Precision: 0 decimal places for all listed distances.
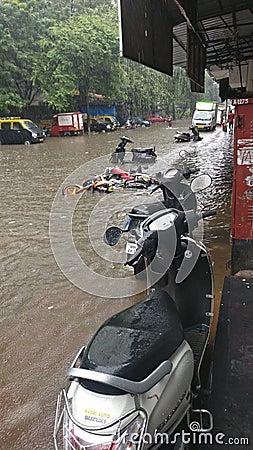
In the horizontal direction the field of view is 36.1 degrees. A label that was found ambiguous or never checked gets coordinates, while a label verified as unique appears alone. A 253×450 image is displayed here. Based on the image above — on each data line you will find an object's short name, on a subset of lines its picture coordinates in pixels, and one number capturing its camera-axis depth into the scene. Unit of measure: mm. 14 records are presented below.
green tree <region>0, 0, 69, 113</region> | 25781
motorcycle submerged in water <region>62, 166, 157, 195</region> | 8508
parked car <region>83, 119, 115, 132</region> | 31578
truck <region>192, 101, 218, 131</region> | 26422
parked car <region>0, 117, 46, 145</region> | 22864
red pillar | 3477
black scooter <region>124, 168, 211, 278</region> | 3596
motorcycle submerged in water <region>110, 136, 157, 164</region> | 11188
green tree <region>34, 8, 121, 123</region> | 27328
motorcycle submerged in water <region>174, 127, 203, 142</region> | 18891
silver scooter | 1479
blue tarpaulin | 36844
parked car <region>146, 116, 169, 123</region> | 44969
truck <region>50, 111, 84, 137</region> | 28125
